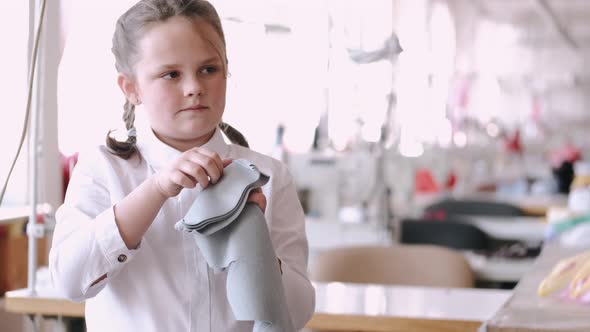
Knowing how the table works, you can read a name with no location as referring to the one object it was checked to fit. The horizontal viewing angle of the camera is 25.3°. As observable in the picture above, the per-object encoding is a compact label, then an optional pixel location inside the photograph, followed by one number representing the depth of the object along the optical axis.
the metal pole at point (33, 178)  2.64
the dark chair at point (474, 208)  7.01
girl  1.77
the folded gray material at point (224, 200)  1.68
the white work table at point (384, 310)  2.72
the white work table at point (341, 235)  5.34
